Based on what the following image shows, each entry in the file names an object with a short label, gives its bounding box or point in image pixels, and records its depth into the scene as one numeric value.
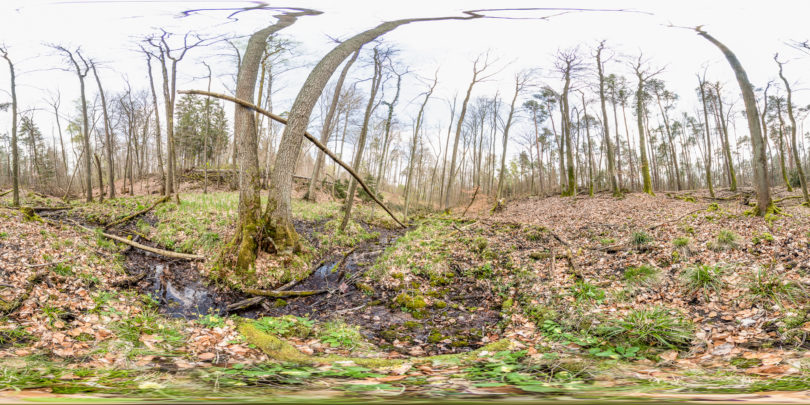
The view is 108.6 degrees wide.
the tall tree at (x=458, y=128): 17.34
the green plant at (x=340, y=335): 3.09
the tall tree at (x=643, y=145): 14.41
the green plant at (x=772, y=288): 2.84
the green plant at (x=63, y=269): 4.15
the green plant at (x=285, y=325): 3.35
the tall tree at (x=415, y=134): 13.58
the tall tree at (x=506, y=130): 17.36
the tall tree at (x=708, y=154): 12.65
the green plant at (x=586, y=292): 3.88
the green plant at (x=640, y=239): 5.49
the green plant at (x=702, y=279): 3.44
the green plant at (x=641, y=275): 4.09
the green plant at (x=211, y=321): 3.45
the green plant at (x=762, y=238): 4.44
